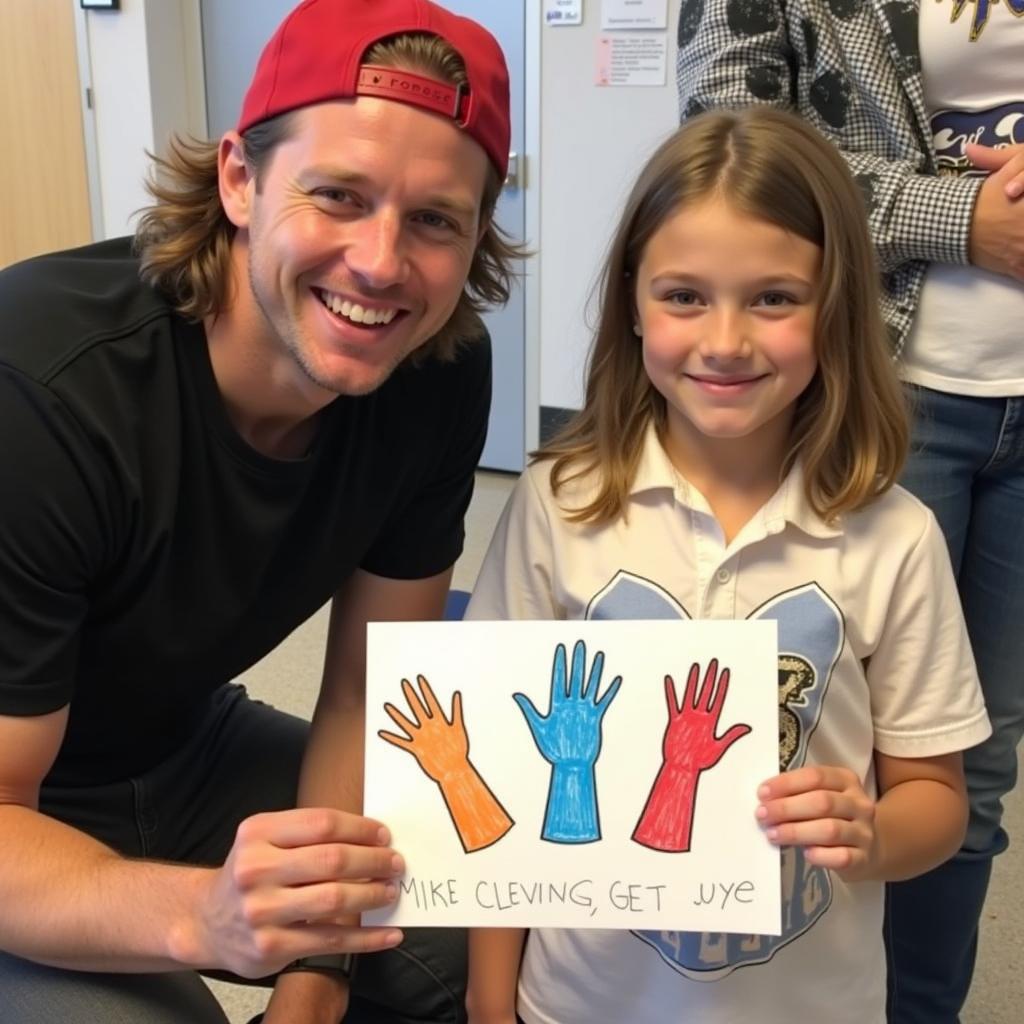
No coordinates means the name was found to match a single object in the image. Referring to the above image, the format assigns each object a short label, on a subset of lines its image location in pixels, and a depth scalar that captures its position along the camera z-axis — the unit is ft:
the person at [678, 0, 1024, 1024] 3.32
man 2.88
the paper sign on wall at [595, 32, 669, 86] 10.23
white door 11.83
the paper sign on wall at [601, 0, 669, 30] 10.12
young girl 3.07
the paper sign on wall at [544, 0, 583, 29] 10.42
